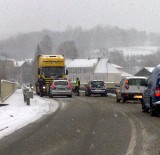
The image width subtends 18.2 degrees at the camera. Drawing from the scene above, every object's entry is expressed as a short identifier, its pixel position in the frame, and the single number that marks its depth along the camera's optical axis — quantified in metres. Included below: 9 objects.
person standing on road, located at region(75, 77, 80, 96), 45.53
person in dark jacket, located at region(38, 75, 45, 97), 42.09
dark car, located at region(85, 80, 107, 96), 42.81
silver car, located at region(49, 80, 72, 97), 37.78
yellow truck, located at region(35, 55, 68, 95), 42.25
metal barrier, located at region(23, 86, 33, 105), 25.91
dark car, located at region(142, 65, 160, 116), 18.49
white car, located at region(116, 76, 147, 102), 29.45
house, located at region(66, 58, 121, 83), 157.75
